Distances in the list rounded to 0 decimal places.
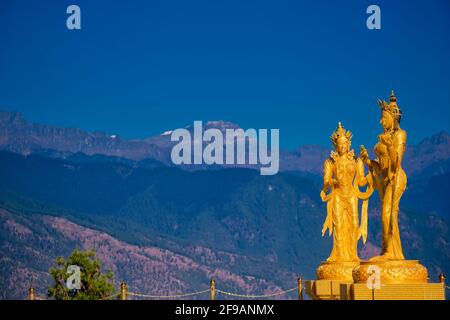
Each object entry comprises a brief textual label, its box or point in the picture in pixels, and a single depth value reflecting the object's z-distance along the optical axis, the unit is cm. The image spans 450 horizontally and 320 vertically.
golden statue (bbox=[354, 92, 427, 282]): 2119
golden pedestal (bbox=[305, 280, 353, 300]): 2586
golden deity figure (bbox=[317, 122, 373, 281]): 2742
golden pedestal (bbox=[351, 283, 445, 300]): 2020
